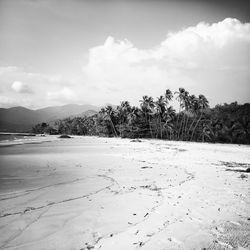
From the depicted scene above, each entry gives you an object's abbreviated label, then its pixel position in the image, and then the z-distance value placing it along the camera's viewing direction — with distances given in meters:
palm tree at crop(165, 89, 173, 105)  54.30
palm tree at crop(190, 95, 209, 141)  49.41
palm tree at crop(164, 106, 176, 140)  54.06
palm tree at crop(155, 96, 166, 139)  54.78
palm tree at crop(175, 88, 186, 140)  50.00
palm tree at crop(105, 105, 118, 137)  67.76
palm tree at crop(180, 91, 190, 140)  50.00
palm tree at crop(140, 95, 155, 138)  57.85
